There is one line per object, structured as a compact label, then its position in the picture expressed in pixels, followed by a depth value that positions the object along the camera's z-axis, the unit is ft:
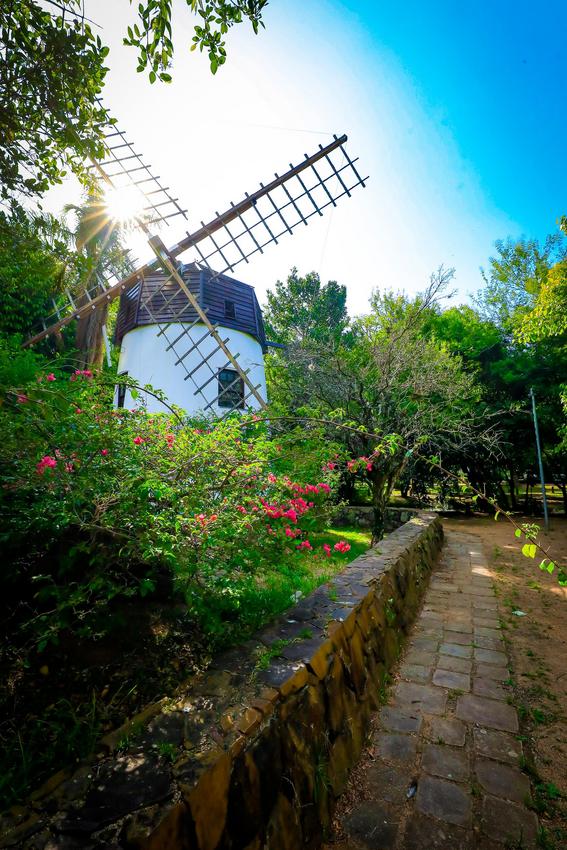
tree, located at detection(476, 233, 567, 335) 60.85
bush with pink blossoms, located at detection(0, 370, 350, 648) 7.40
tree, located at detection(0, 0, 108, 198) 8.98
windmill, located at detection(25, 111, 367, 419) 38.96
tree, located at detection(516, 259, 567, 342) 31.86
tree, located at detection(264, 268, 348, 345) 102.27
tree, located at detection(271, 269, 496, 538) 26.18
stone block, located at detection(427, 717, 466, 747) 8.54
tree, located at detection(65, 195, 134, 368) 46.50
